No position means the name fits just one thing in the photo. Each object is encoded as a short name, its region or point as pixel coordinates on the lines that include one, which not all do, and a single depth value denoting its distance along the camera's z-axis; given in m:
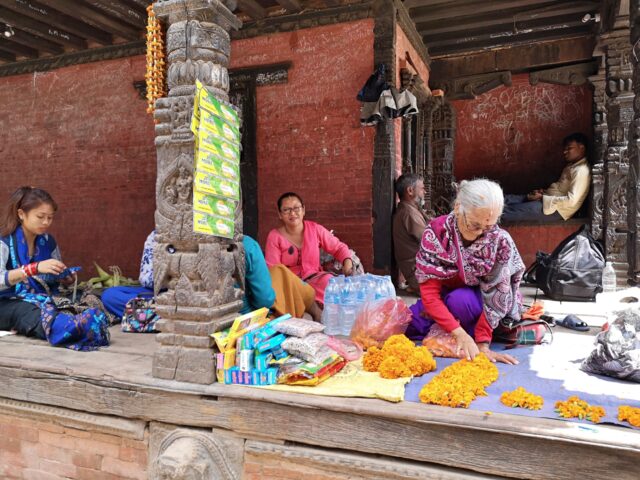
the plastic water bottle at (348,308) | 4.45
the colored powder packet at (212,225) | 2.66
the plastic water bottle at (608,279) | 5.63
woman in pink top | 4.82
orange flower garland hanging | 2.94
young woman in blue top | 3.55
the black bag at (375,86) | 5.61
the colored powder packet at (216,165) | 2.67
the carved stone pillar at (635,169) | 3.21
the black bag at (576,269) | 5.11
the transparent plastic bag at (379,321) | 3.54
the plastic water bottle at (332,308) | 4.45
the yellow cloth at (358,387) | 2.48
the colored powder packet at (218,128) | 2.71
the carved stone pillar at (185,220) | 2.78
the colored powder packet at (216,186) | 2.67
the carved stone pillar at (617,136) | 6.12
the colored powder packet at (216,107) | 2.68
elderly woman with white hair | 3.06
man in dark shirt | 5.71
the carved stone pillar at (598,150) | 6.94
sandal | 3.97
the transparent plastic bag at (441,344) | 3.26
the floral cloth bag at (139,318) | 4.14
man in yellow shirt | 7.20
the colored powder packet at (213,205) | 2.67
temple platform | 2.14
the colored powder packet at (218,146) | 2.68
